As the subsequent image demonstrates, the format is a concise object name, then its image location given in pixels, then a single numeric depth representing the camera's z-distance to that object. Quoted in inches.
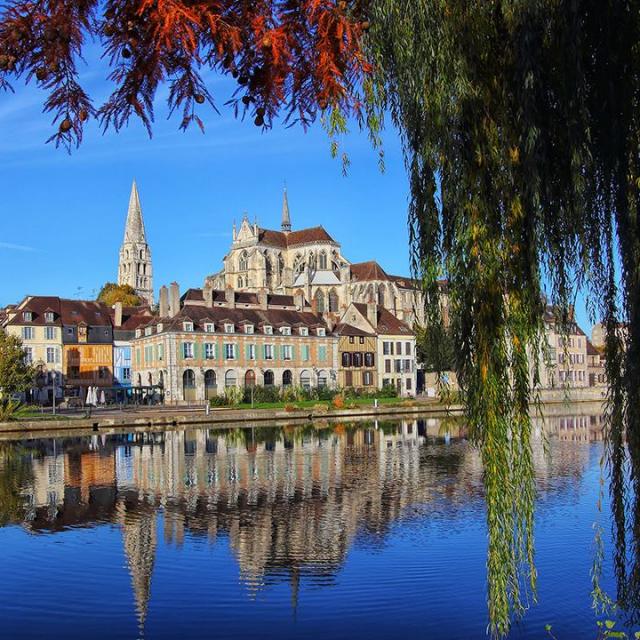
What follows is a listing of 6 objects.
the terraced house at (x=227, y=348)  2753.4
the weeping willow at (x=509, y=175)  228.5
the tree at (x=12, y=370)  2053.4
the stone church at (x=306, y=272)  4367.6
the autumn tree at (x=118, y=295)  4249.5
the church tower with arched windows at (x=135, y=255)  6776.6
